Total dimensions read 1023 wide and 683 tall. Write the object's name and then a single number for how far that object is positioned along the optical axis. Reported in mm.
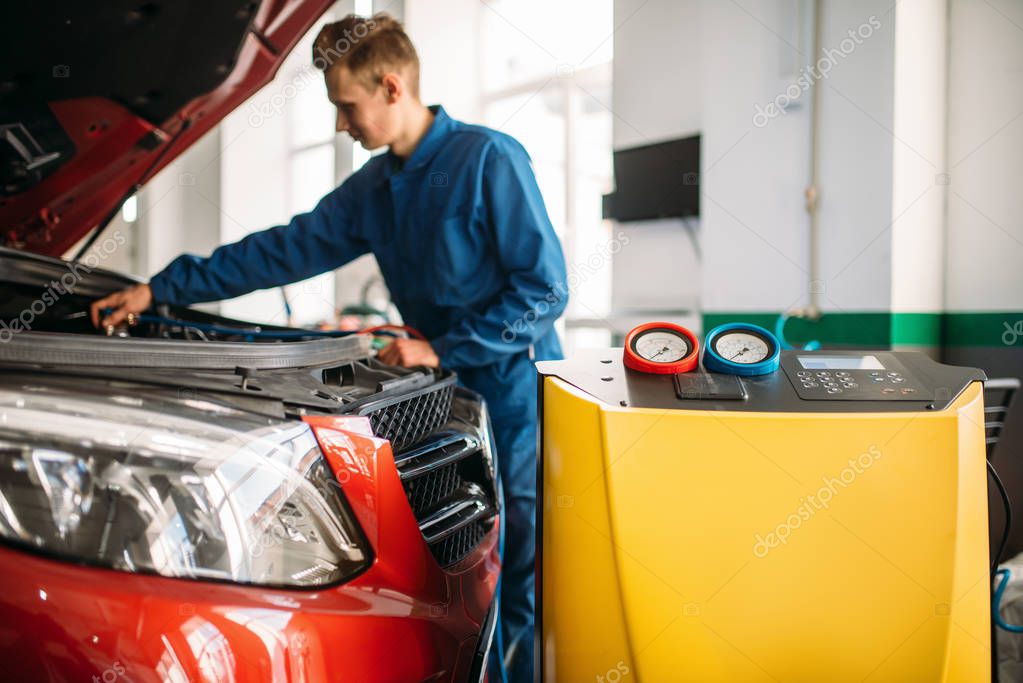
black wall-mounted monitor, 2707
